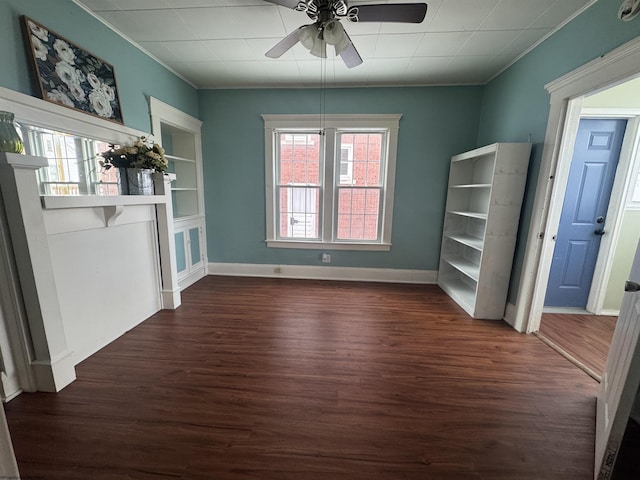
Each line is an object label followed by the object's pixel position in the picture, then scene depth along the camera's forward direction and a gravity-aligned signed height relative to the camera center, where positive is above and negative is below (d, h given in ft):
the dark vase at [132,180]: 7.47 +0.21
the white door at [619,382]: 3.25 -2.77
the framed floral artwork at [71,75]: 5.57 +2.75
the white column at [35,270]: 4.60 -1.62
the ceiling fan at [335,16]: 5.36 +3.81
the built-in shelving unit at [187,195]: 10.98 -0.30
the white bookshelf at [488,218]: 8.04 -0.77
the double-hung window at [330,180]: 11.60 +0.55
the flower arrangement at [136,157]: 7.22 +0.89
